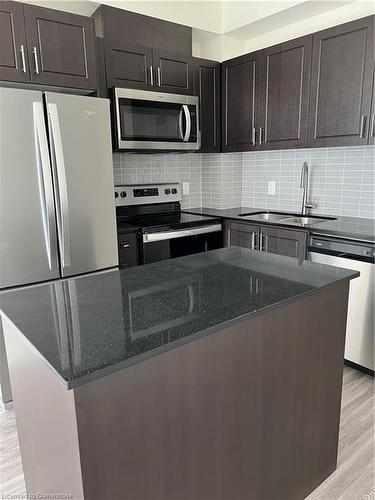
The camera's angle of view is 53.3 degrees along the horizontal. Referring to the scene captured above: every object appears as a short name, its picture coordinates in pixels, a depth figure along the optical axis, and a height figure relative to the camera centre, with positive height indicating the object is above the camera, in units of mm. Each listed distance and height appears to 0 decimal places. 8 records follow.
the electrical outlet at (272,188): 3480 -194
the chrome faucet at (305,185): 3125 -157
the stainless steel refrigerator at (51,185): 2006 -77
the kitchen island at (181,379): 935 -610
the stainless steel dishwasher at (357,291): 2320 -782
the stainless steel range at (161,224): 2834 -423
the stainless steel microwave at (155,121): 2670 +358
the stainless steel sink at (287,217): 3076 -433
